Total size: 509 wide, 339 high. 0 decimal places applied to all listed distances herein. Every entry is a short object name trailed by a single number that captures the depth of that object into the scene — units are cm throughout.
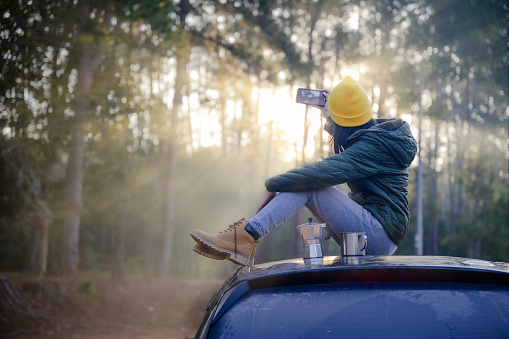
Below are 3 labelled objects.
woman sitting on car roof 346
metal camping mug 276
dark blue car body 194
